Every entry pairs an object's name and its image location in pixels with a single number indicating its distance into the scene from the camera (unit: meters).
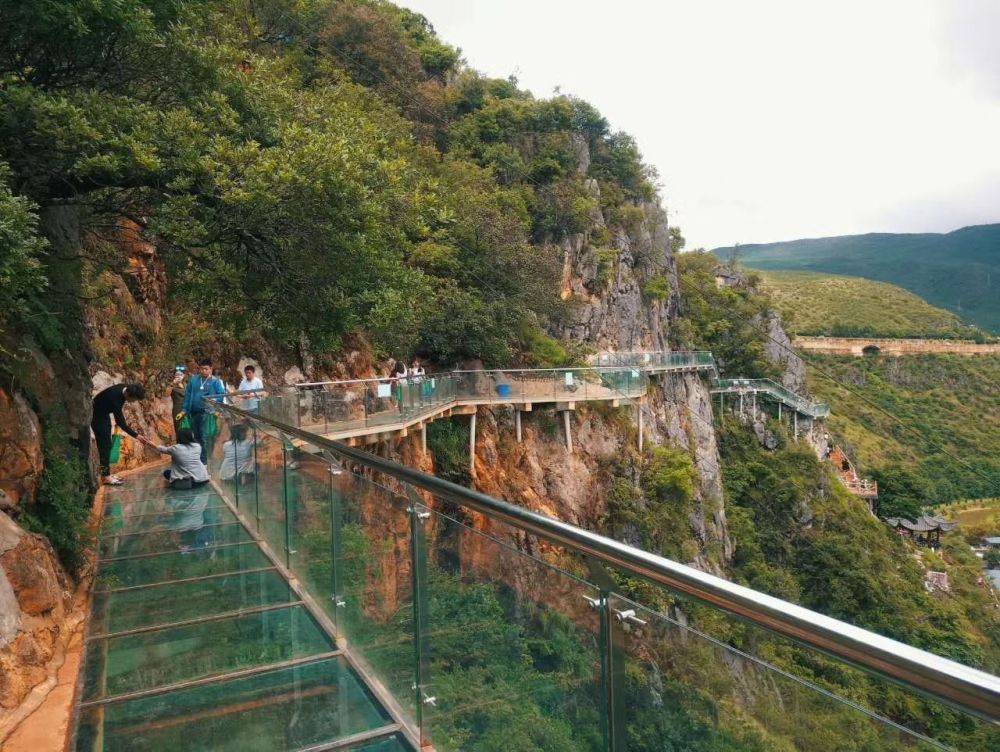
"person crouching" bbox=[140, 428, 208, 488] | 8.37
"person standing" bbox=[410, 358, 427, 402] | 17.00
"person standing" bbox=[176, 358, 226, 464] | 9.59
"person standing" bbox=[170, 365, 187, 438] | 13.93
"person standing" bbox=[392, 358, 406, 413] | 15.94
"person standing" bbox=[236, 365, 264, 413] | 10.91
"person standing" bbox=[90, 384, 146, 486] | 8.30
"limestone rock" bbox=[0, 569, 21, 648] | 3.93
